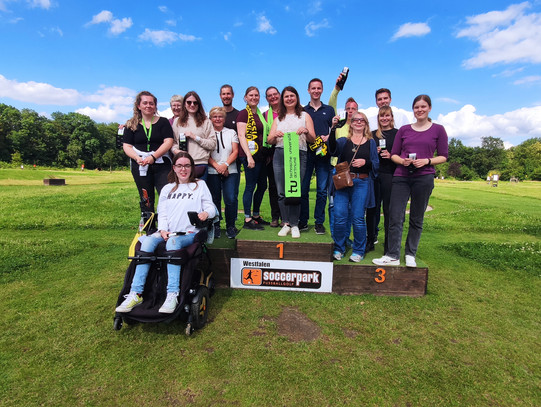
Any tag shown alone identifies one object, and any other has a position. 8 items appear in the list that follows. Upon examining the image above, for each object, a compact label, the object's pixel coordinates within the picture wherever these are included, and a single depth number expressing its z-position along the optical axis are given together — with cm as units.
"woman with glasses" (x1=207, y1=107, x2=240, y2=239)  488
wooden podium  441
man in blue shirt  503
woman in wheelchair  340
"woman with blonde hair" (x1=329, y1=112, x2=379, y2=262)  449
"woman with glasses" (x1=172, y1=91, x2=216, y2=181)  458
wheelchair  321
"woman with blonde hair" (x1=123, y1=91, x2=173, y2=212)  442
